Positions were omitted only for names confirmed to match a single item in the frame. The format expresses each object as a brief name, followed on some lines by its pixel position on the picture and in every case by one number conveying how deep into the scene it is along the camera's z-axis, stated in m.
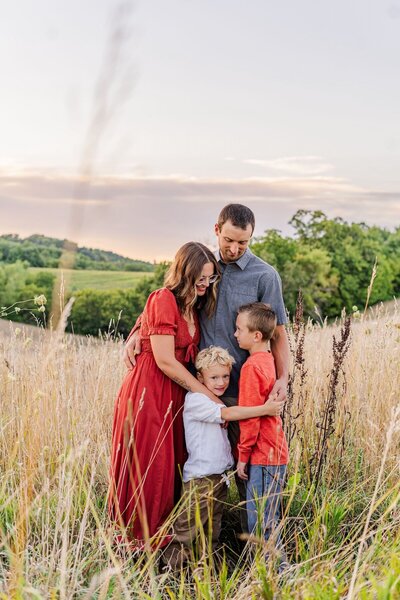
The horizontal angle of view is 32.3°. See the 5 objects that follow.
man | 3.63
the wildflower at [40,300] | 3.38
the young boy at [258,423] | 3.42
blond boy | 3.46
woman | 3.45
